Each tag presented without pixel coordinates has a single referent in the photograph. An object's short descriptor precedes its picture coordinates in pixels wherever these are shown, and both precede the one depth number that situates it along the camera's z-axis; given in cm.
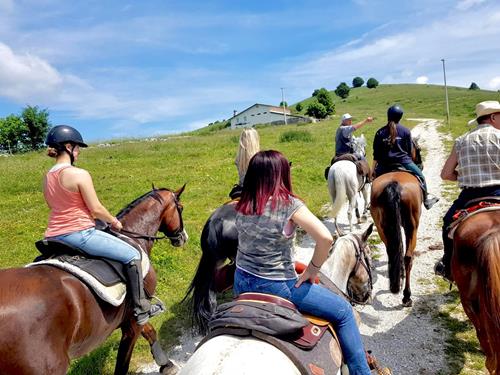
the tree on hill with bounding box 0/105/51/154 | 6219
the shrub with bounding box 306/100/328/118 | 7975
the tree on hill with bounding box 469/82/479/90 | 13218
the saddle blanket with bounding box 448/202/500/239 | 424
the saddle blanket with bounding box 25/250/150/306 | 375
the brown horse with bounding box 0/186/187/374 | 309
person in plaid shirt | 439
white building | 9291
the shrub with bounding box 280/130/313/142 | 2958
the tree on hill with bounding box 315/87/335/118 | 8312
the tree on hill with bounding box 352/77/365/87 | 16439
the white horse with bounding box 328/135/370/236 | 973
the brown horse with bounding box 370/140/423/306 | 612
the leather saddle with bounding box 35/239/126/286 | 390
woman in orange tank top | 382
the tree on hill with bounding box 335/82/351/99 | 13100
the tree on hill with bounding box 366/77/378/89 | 14612
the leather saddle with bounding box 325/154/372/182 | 1028
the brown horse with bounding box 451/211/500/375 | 369
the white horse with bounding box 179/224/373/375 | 227
